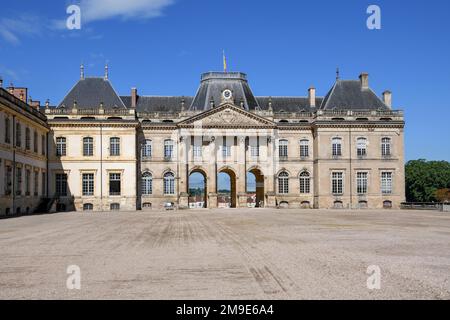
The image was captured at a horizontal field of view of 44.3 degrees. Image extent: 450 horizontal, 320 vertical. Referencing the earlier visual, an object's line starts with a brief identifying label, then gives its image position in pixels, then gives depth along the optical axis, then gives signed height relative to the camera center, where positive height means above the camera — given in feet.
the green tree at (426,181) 260.01 +0.82
